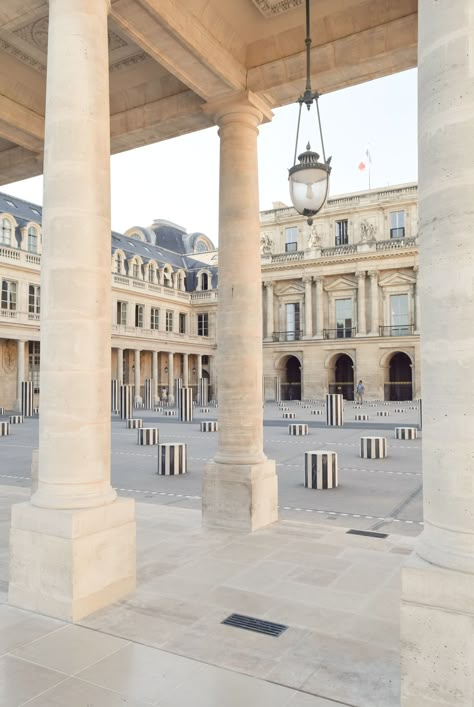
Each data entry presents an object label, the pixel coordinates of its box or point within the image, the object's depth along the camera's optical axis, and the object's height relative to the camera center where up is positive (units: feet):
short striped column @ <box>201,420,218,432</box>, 78.07 -5.84
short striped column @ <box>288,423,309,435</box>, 71.31 -5.78
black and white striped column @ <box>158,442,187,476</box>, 43.27 -5.82
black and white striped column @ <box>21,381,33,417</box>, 105.50 -2.60
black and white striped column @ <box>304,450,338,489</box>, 37.60 -5.87
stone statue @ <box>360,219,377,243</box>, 168.04 +44.48
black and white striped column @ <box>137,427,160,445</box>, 63.41 -5.79
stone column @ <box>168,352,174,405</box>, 168.35 +1.61
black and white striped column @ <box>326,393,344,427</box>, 84.79 -4.08
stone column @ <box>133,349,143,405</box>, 154.10 +2.24
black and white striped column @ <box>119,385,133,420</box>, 99.71 -3.12
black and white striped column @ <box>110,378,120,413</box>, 124.25 -2.21
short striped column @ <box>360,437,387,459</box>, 51.37 -5.92
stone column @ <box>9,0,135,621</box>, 16.03 +1.44
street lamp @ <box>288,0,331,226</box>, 20.81 +7.35
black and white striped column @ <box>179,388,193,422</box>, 96.84 -3.93
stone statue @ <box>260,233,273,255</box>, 182.80 +45.00
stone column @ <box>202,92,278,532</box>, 25.05 +2.98
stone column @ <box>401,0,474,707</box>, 10.31 -0.12
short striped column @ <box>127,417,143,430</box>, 82.38 -5.73
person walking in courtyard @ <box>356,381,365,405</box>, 148.87 -2.50
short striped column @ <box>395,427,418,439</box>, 65.98 -5.85
